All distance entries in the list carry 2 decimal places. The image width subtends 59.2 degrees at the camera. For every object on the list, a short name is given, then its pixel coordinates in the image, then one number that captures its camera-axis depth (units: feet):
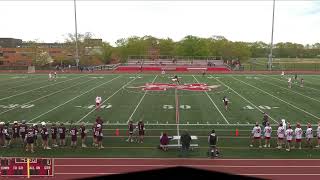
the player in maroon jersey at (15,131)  39.01
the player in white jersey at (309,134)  37.97
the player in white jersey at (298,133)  37.71
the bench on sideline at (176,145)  37.79
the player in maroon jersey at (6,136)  38.05
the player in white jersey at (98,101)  59.87
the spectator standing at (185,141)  34.87
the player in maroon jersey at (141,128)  40.28
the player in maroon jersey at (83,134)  38.48
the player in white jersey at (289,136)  37.54
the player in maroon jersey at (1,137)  38.78
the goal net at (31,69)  150.50
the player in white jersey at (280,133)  38.02
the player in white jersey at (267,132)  38.34
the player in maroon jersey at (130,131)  40.56
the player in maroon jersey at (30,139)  36.19
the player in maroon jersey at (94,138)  38.79
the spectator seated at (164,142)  37.12
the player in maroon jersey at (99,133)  38.20
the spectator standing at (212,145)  34.86
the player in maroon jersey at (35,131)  37.26
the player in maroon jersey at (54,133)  38.23
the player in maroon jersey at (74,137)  37.60
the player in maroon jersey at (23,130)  38.82
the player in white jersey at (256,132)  38.58
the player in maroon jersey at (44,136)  37.26
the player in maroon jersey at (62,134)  38.05
